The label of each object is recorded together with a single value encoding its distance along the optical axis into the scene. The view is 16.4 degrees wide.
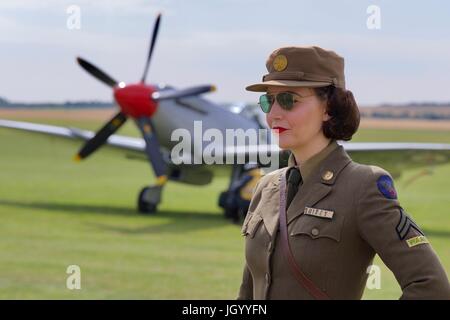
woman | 4.28
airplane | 30.11
